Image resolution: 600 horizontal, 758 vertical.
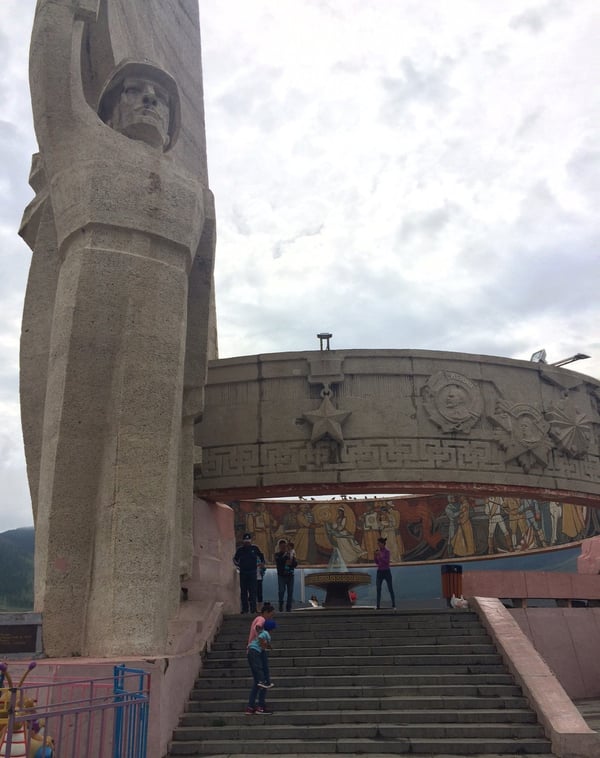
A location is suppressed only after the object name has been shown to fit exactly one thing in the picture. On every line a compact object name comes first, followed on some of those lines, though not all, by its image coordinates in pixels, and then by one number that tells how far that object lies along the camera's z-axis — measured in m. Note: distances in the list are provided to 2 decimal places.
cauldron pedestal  13.41
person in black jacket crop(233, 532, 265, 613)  10.51
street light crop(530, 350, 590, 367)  14.70
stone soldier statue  6.64
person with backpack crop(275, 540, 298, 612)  11.26
